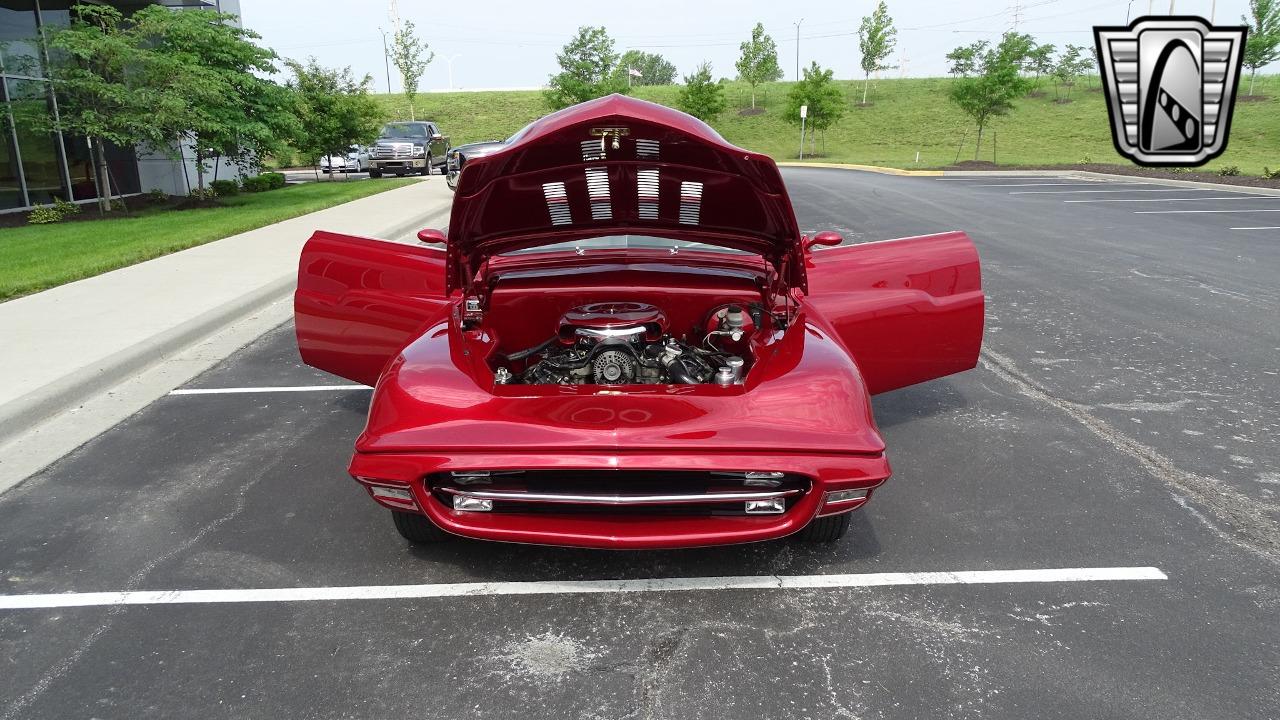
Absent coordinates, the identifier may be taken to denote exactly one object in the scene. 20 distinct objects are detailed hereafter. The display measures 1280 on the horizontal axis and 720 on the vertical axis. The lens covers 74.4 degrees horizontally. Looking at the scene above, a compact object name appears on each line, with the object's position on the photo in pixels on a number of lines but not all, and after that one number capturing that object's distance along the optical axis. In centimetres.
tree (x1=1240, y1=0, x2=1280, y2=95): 3928
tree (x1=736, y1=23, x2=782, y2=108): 5725
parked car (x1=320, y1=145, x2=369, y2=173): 3222
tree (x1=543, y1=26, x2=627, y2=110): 3491
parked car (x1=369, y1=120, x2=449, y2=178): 2639
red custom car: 281
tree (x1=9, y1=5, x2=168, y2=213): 1395
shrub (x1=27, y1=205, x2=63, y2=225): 1390
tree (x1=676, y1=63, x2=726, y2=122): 4650
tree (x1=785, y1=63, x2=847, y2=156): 4331
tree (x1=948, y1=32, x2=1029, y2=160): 3159
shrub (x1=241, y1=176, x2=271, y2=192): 2169
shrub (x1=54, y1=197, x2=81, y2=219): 1466
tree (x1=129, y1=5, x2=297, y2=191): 1490
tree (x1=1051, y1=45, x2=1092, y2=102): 6244
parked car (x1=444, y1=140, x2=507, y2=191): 1850
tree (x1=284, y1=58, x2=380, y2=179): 2300
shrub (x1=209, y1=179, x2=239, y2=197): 1975
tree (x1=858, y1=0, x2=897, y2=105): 5694
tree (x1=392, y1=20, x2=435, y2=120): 5169
